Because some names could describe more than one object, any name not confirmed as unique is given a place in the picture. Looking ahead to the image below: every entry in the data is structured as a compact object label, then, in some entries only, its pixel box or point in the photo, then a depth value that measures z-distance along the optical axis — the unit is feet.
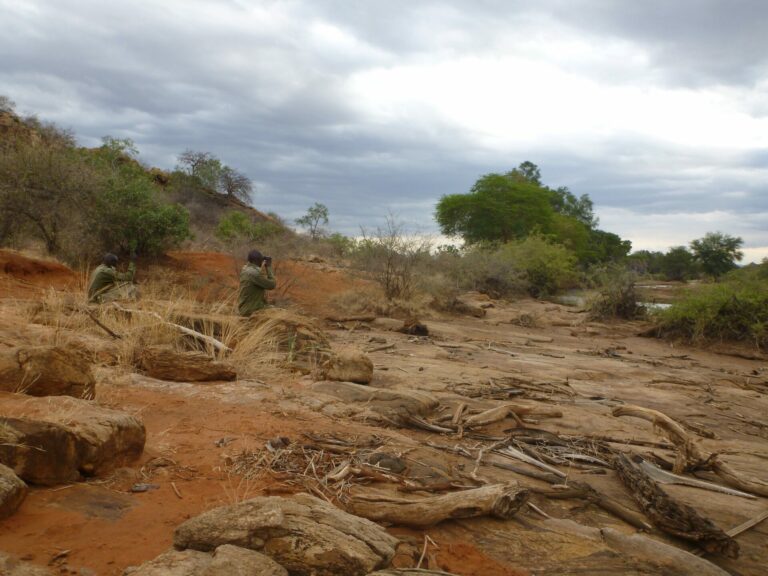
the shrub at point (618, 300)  59.21
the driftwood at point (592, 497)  11.87
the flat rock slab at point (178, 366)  18.69
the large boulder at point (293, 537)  7.73
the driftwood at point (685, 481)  13.78
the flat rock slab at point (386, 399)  17.16
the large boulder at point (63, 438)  9.44
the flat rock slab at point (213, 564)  6.86
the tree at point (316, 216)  108.58
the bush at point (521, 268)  76.74
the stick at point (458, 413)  17.08
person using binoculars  29.81
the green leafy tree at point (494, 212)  109.91
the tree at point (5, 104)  92.22
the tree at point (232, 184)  120.98
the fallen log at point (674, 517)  10.65
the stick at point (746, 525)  11.78
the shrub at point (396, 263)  54.75
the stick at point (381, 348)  31.25
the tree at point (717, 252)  119.85
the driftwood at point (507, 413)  17.03
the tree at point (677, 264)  134.06
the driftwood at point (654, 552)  9.35
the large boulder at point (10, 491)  8.30
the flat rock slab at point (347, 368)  20.74
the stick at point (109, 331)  20.53
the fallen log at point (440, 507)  10.25
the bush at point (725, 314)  44.88
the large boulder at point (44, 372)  13.39
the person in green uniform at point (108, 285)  30.22
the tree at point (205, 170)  114.93
